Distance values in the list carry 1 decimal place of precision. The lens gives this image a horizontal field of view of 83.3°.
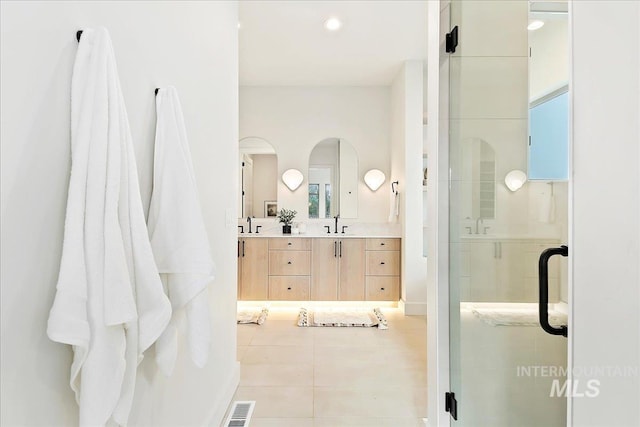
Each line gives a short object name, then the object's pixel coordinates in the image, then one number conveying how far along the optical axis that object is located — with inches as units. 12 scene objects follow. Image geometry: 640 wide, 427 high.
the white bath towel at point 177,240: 45.2
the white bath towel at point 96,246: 29.3
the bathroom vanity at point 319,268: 173.8
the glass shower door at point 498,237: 44.0
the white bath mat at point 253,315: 151.6
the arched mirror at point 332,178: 193.6
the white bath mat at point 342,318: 148.1
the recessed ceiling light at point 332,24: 130.3
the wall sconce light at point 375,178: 191.5
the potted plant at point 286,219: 185.5
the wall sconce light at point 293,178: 192.4
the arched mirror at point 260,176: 193.6
